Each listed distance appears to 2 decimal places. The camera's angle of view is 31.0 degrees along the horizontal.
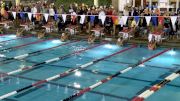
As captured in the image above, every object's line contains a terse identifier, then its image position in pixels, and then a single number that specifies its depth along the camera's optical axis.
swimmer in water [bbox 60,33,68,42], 14.81
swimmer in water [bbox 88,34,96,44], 14.11
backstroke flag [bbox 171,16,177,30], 12.79
